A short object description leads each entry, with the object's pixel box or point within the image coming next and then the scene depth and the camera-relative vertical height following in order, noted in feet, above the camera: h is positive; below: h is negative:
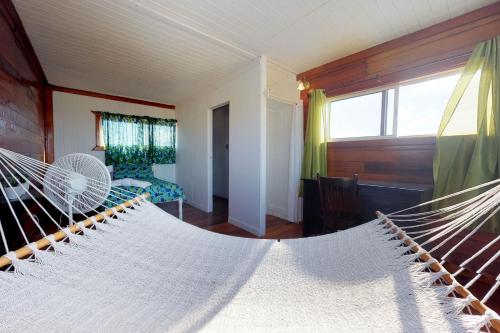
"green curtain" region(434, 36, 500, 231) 5.10 +0.75
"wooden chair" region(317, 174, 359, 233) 5.65 -1.29
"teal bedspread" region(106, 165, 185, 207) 9.25 -1.55
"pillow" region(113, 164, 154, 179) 11.82 -0.87
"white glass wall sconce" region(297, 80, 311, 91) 8.16 +2.96
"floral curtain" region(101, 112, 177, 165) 12.39 +1.18
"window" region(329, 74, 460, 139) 6.35 +1.72
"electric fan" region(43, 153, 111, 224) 4.62 -0.47
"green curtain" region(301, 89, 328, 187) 8.71 +1.02
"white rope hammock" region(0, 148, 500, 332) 1.94 -1.54
